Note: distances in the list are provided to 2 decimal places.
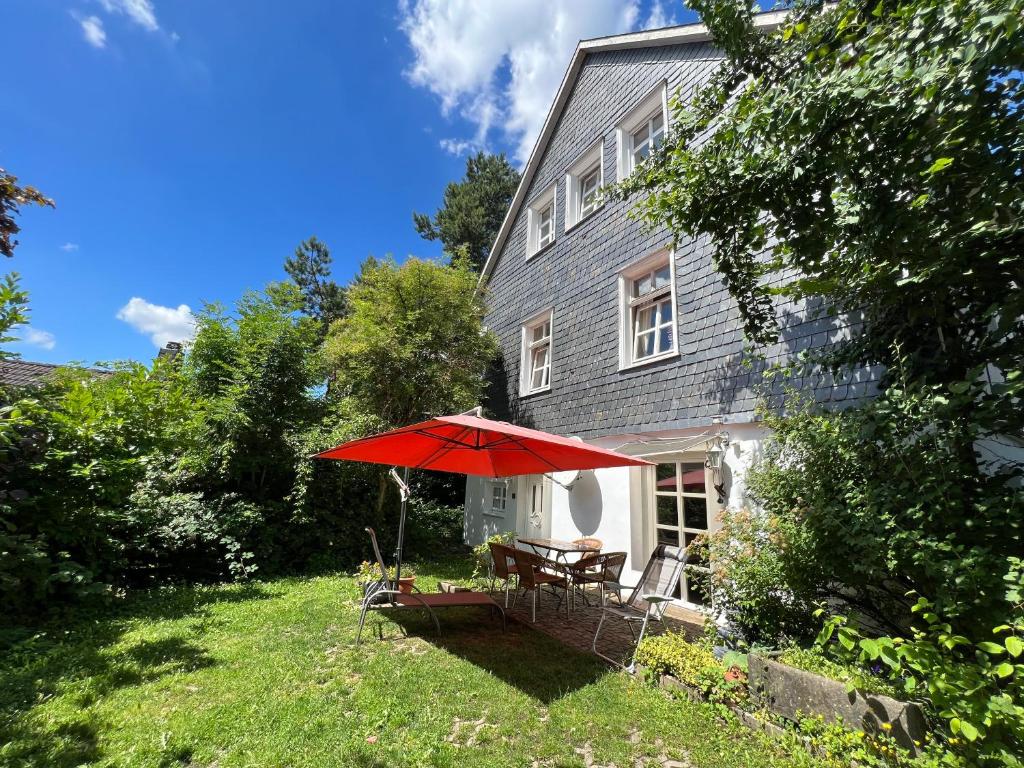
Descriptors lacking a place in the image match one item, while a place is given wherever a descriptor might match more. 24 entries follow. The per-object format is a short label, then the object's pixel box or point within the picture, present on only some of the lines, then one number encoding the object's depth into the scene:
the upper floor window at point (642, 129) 8.02
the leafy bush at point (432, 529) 10.64
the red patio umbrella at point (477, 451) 4.03
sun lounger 4.76
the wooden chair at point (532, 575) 5.25
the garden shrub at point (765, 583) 3.60
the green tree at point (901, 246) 2.46
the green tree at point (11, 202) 5.20
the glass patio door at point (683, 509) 6.29
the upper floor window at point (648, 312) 7.16
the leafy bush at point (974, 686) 1.86
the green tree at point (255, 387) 8.50
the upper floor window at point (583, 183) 9.52
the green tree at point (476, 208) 22.06
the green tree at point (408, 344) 9.55
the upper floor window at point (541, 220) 11.00
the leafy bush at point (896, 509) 2.45
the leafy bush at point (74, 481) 5.07
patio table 6.46
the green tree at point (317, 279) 24.28
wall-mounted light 5.66
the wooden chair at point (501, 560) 5.66
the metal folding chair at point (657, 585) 4.42
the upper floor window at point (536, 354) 10.16
